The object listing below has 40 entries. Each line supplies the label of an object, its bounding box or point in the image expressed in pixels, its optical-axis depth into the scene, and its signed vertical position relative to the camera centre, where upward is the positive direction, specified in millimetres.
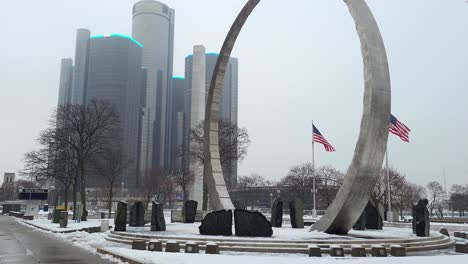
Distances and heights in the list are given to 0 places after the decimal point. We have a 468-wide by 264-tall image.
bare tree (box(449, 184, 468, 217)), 83625 +298
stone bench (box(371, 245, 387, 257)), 14281 -1597
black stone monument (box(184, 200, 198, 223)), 32500 -828
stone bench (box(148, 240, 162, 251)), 15424 -1643
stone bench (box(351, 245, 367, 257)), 14203 -1621
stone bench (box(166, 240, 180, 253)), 14984 -1626
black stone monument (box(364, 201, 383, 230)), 25031 -913
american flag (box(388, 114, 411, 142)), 30062 +5096
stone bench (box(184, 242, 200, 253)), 14844 -1636
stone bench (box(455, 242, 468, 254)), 16250 -1655
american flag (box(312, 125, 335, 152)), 35938 +5063
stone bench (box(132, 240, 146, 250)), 16141 -1692
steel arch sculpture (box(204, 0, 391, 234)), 18250 +2898
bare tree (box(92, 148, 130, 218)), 42275 +4096
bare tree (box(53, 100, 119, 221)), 38988 +6634
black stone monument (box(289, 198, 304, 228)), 25891 -761
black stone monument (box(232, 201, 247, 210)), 31203 -252
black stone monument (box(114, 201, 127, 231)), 22781 -961
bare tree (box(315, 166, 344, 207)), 74281 +4802
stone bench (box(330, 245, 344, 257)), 14133 -1623
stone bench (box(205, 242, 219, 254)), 14523 -1601
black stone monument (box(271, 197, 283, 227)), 26828 -761
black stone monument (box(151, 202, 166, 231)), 22456 -959
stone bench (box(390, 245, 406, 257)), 14414 -1600
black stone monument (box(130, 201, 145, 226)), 26094 -894
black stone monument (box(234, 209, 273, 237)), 18828 -1055
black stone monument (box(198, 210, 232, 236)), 19250 -1043
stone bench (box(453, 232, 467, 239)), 23641 -1713
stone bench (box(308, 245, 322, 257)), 13966 -1612
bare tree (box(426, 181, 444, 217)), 103062 +3600
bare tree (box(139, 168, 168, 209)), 84562 +3245
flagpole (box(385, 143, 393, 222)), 40156 -1234
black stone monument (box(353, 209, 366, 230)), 23844 -1194
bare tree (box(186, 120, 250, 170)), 46844 +6583
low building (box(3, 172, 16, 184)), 159375 +7819
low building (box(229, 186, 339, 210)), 98188 +1237
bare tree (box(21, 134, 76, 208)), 39594 +3403
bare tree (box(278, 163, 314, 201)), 76975 +4014
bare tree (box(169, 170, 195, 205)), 60325 +3244
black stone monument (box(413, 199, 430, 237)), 20328 -717
